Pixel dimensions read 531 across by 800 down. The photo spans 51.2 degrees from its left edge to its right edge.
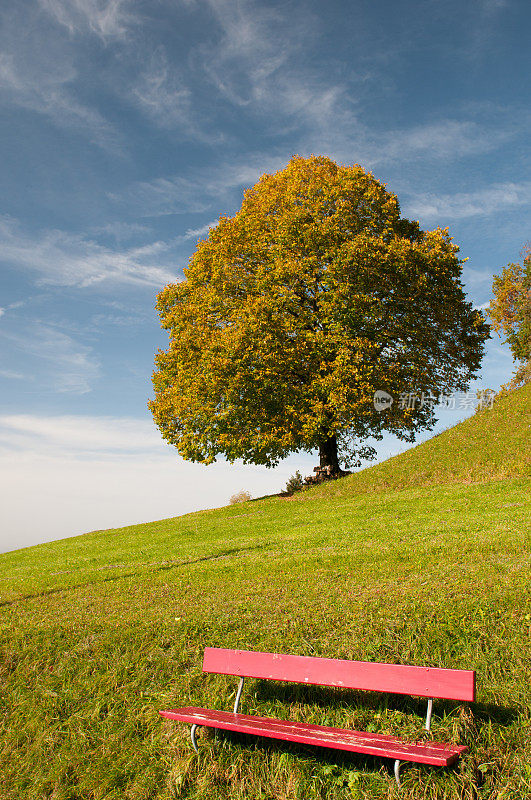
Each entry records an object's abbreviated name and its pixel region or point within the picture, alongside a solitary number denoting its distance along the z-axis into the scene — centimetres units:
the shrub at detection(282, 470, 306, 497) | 2934
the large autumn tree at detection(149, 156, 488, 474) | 2386
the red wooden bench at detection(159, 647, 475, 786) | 440
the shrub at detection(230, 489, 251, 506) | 3502
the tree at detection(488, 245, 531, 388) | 3856
